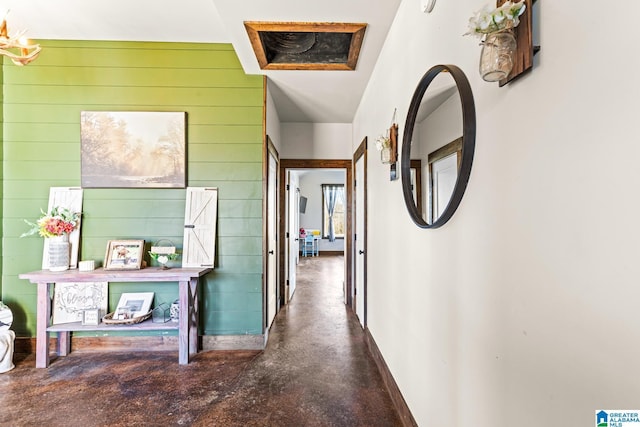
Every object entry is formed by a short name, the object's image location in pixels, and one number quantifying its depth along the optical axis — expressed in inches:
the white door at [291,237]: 187.5
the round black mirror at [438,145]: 45.9
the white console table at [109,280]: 104.7
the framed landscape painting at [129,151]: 117.1
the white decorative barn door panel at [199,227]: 117.0
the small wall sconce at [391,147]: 84.8
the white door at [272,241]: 132.9
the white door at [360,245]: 135.5
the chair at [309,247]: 393.4
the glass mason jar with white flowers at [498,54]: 33.5
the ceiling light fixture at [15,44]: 80.7
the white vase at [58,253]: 109.4
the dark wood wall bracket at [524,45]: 31.6
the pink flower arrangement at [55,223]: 108.0
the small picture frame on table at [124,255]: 113.5
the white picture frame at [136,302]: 114.3
